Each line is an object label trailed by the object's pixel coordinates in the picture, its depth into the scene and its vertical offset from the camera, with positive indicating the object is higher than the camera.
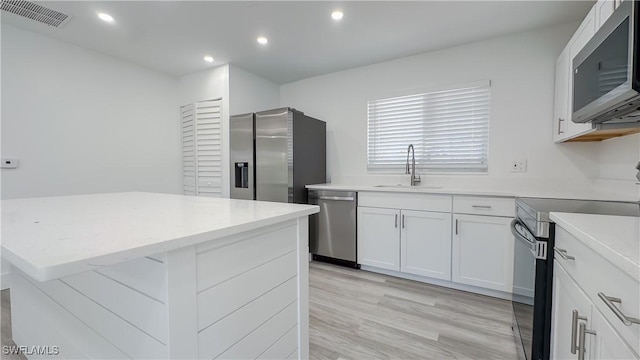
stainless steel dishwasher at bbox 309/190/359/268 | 2.84 -0.63
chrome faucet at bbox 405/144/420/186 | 2.92 +0.01
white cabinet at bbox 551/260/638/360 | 0.68 -0.50
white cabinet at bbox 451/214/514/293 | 2.12 -0.68
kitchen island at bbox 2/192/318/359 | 0.70 -0.37
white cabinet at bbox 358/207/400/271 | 2.60 -0.68
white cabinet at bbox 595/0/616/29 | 1.43 +0.94
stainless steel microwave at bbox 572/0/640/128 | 0.81 +0.38
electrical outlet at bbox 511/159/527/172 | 2.50 +0.07
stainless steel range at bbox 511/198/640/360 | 1.18 -0.45
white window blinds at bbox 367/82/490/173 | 2.70 +0.48
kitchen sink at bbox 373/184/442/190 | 2.86 -0.16
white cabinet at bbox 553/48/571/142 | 2.04 +0.61
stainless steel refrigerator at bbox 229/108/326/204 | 2.94 +0.21
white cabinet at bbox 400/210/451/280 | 2.37 -0.68
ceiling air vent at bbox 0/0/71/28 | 2.11 +1.37
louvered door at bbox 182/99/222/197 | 3.44 +0.35
